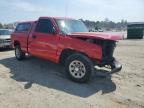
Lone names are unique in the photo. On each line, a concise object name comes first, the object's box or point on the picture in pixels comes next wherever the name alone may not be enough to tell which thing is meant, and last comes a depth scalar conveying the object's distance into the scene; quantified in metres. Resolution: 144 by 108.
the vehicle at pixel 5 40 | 7.73
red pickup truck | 3.41
